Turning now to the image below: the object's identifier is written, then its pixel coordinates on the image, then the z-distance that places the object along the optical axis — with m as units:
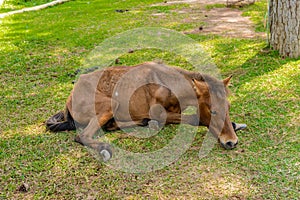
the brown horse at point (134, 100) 4.78
